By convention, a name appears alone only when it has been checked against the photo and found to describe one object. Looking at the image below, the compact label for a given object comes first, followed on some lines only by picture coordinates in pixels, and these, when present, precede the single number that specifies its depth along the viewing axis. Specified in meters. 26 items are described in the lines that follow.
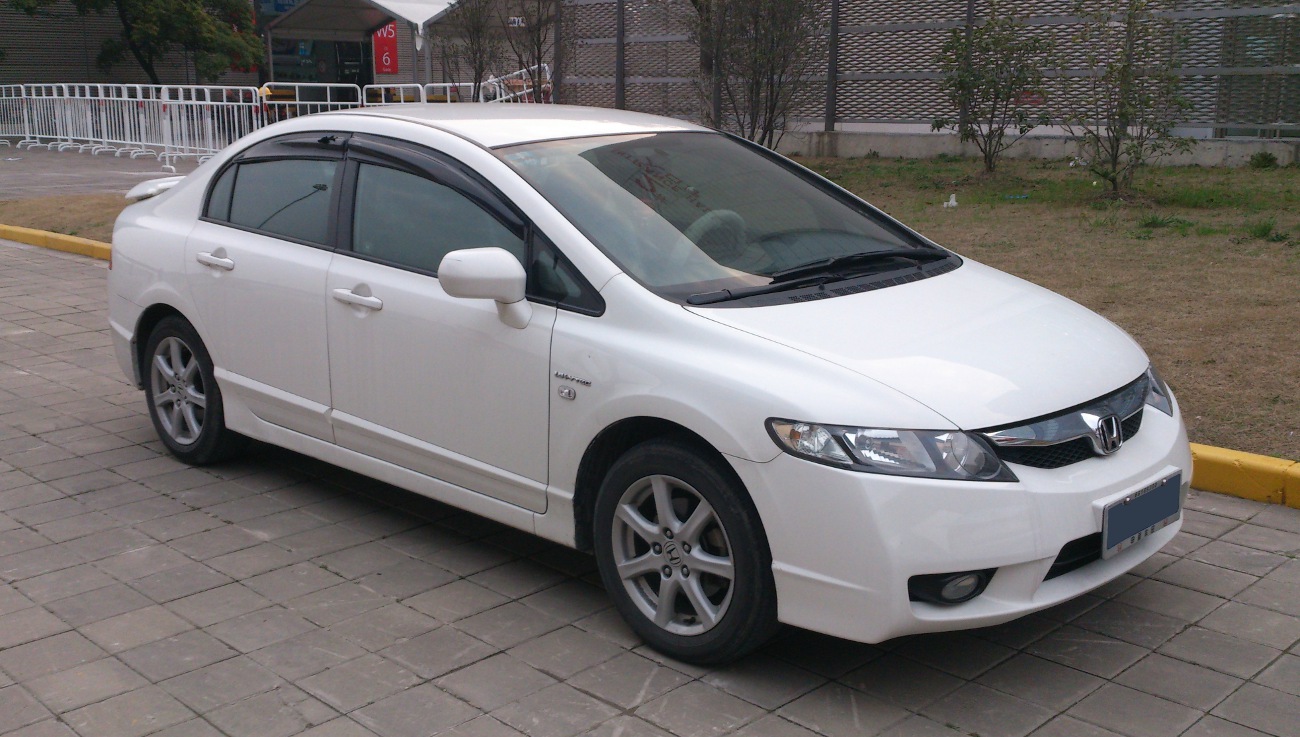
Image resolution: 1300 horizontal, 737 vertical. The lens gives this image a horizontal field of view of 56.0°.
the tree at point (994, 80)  13.52
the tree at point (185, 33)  33.97
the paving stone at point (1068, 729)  3.34
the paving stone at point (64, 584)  4.28
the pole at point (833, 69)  17.11
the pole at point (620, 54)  19.03
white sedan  3.36
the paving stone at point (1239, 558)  4.47
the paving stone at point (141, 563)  4.47
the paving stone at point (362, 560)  4.51
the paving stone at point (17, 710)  3.40
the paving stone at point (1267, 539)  4.65
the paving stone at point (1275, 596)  4.14
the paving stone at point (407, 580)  4.33
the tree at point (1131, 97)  11.55
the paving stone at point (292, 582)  4.30
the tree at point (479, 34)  20.02
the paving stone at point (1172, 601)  4.11
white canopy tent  25.52
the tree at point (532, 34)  19.44
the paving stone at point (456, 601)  4.14
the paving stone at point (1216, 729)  3.33
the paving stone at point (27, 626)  3.93
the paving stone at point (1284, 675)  3.59
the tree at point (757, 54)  14.53
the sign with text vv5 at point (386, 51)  34.22
